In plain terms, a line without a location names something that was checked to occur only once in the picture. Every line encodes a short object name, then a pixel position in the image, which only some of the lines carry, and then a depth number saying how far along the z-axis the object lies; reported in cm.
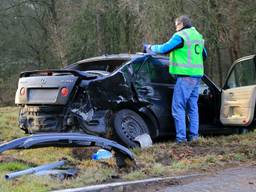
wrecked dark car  1039
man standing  1125
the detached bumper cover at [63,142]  724
